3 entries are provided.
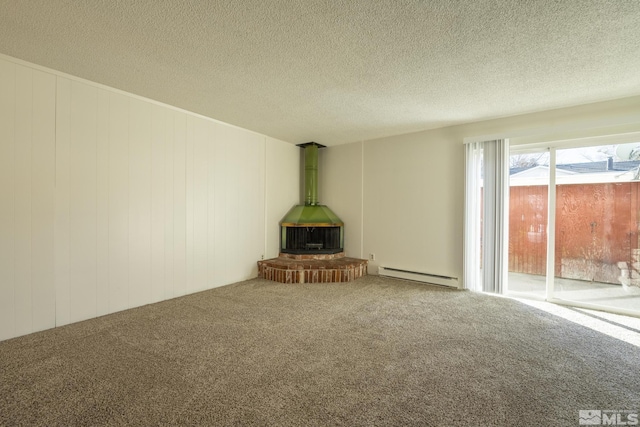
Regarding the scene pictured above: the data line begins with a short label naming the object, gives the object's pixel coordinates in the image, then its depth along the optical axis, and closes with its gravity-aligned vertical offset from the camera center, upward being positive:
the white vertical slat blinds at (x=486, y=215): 3.85 -0.03
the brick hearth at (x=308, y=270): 4.40 -0.88
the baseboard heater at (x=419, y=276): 4.23 -0.98
